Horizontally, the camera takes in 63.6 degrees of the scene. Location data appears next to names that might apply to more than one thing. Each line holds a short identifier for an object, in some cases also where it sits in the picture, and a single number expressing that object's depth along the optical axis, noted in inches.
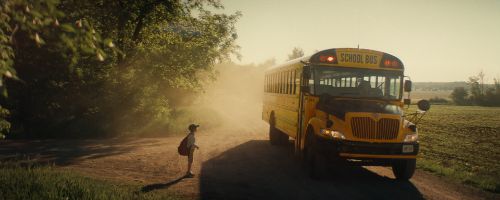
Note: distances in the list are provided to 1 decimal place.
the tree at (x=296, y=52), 3218.5
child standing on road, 401.4
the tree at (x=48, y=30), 131.2
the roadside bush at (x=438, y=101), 3715.6
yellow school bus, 371.6
